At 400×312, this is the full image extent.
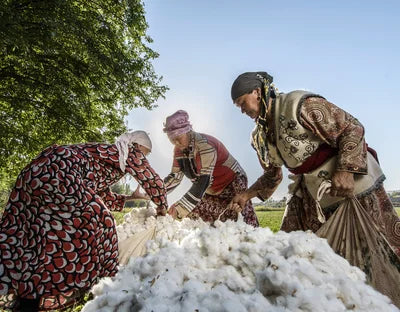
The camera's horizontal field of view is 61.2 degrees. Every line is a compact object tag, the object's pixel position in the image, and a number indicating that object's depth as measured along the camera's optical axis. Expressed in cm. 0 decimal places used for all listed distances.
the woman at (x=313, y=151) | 212
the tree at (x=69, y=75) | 798
